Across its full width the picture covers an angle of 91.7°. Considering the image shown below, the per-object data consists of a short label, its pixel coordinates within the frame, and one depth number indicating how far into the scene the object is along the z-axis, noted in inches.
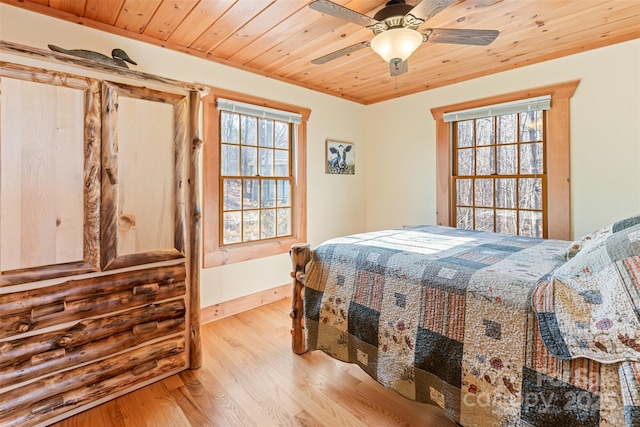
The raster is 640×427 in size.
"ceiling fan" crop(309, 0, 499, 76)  67.1
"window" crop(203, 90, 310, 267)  117.6
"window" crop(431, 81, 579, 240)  116.2
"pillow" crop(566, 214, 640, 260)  64.2
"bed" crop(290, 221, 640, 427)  42.2
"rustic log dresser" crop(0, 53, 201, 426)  60.7
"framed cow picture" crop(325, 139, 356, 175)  157.5
